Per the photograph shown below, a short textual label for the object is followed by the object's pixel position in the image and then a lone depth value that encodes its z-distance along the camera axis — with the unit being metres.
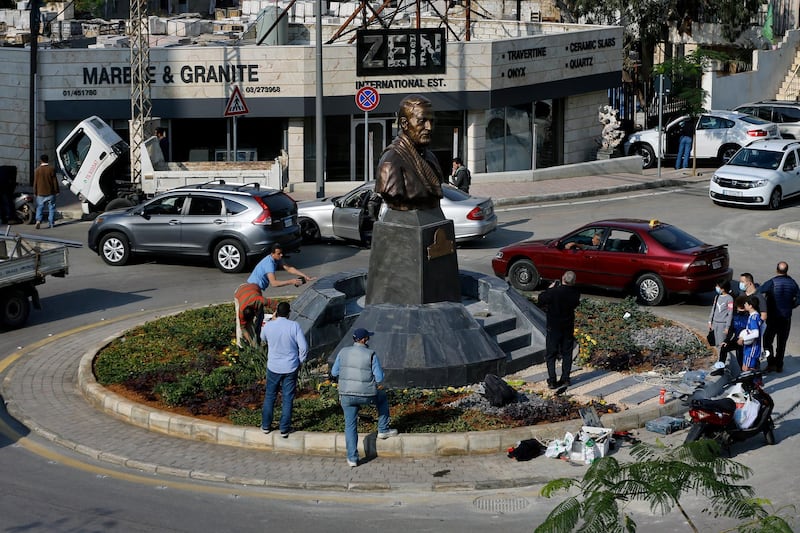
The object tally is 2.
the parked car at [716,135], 35.91
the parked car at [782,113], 38.47
